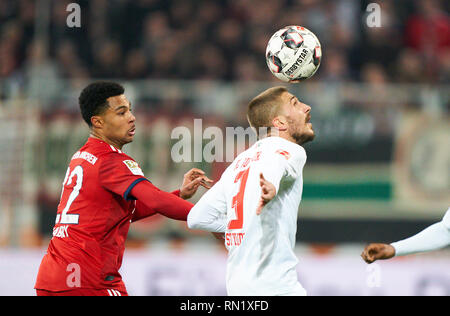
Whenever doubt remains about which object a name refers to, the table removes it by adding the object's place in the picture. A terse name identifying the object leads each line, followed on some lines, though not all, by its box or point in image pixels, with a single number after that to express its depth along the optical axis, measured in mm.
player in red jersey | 9812
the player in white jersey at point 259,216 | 9070
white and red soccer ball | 11578
